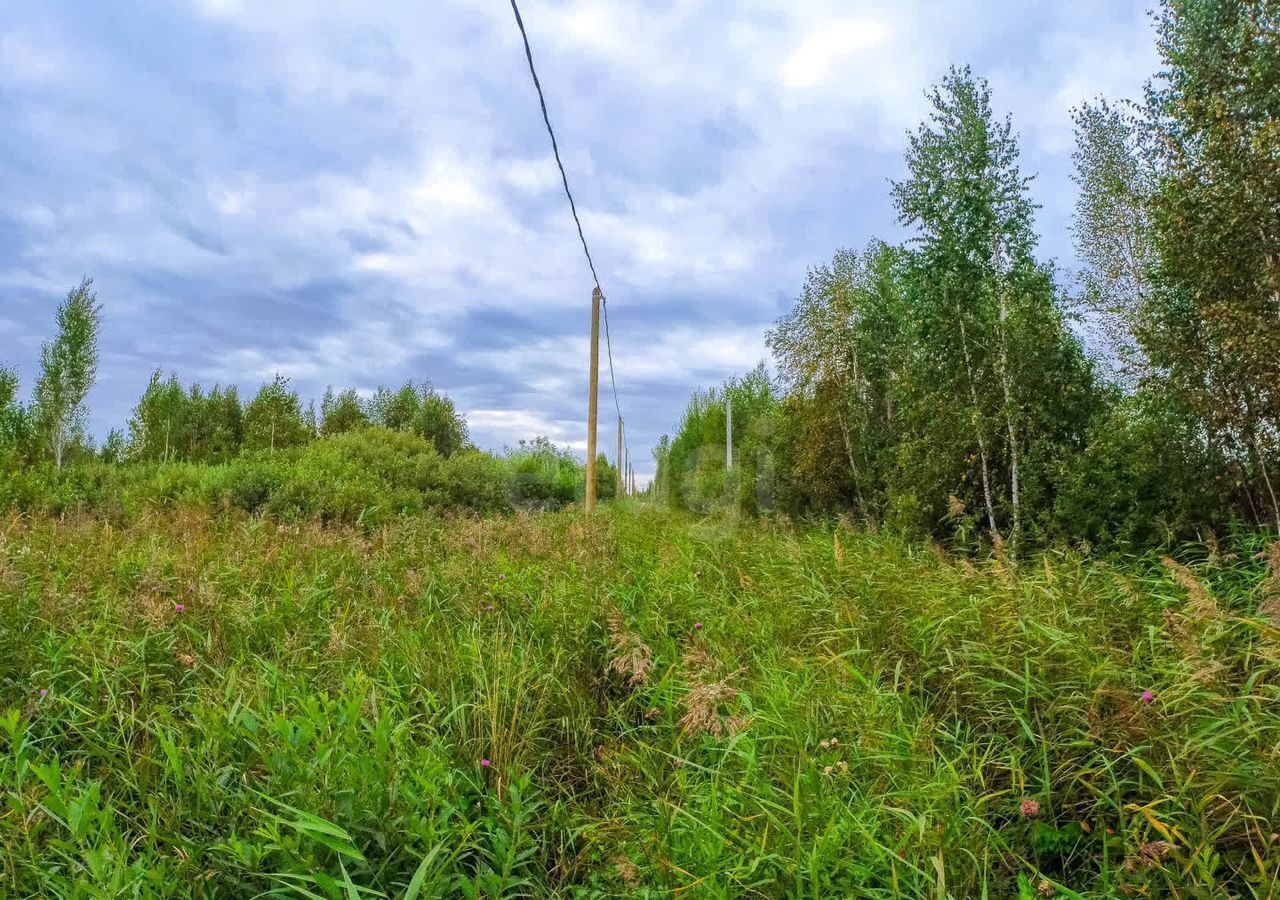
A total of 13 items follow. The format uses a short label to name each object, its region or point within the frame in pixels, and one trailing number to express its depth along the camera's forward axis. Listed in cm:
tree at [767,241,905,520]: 1076
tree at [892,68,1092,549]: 737
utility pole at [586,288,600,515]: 1298
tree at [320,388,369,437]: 3038
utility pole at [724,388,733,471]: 2124
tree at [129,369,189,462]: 2562
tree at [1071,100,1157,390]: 1374
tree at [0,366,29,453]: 1961
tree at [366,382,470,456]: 2806
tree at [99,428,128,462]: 2472
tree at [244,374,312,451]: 2661
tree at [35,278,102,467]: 2189
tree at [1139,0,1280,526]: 536
